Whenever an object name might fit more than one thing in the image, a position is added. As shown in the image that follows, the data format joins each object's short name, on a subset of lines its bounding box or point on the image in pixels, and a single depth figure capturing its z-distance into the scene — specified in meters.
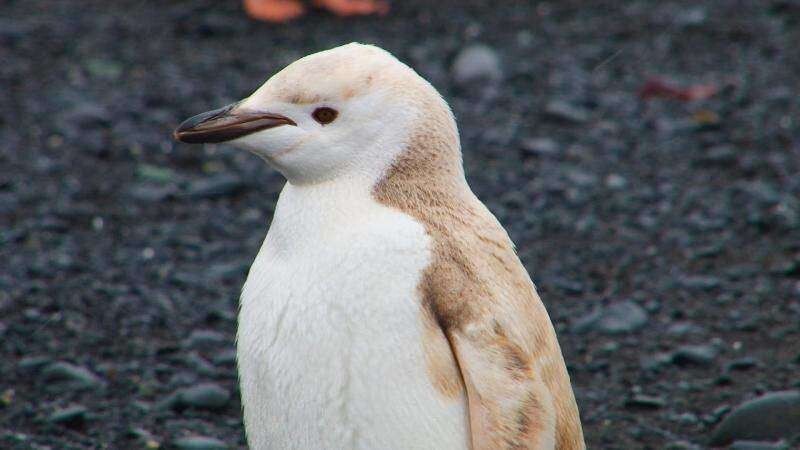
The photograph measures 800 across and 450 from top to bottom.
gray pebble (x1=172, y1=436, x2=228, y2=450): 9.18
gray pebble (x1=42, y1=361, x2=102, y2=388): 10.08
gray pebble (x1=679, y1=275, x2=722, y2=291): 12.10
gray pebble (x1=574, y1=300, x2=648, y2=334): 11.41
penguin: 6.46
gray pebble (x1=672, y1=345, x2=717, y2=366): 10.72
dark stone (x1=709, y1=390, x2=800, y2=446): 9.43
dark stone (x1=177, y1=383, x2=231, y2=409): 9.85
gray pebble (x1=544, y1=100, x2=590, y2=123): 15.89
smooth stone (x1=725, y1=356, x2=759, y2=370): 10.54
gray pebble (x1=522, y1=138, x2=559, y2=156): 15.02
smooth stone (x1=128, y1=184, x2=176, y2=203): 13.70
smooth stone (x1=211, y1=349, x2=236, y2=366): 10.65
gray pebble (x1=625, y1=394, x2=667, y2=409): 10.11
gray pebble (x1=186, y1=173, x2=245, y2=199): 13.88
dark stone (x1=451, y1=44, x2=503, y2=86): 16.87
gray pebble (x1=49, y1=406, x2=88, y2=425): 9.46
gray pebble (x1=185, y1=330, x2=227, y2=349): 10.94
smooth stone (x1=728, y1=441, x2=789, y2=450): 9.24
